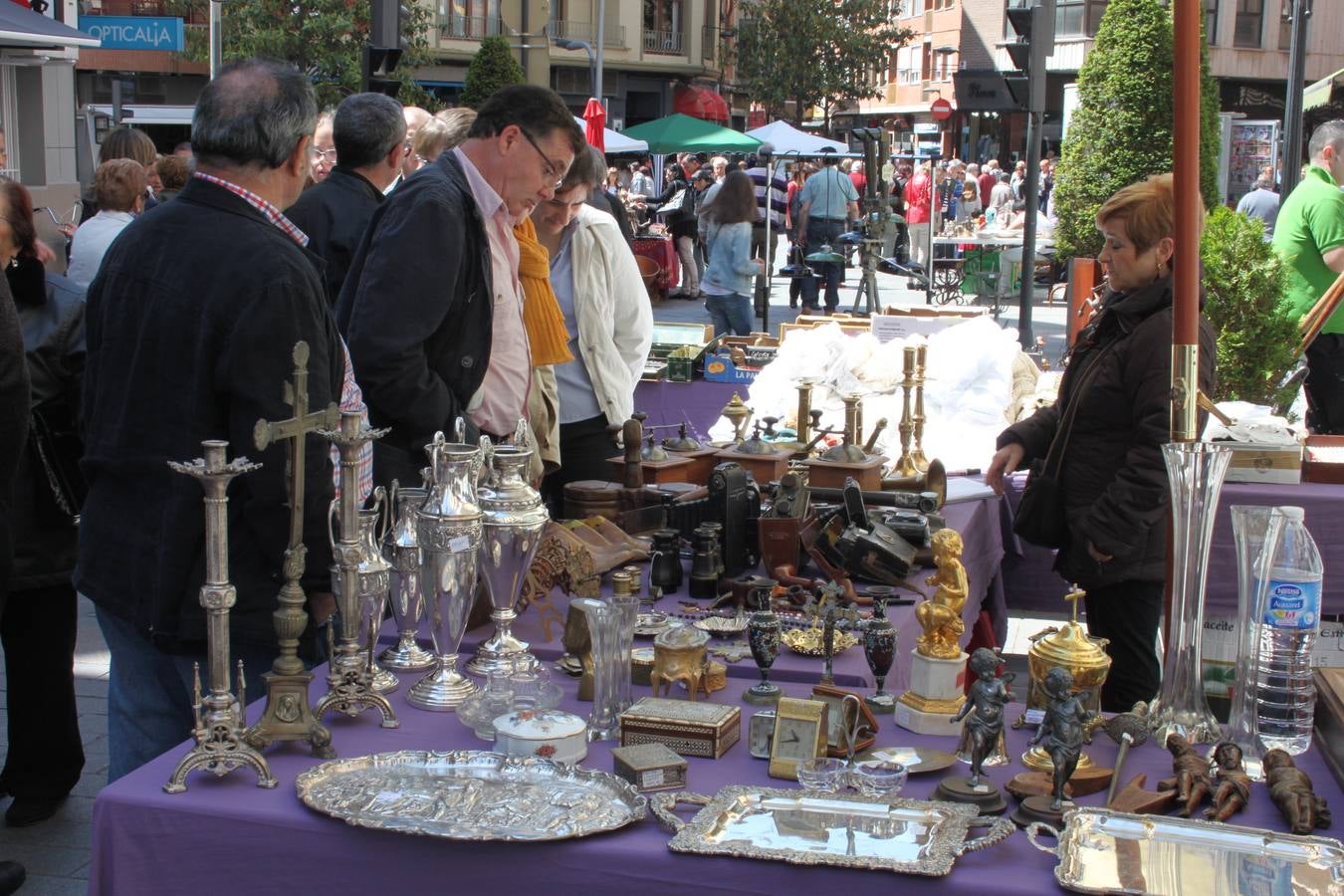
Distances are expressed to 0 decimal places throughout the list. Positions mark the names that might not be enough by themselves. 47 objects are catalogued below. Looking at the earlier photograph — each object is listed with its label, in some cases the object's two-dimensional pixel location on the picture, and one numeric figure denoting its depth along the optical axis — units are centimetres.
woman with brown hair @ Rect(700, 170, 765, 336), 1096
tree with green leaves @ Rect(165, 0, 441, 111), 2784
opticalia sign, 1225
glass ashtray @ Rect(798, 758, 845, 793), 200
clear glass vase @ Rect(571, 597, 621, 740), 223
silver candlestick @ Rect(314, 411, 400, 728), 219
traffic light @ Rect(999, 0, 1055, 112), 827
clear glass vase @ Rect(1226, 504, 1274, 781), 215
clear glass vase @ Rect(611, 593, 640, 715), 225
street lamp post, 1758
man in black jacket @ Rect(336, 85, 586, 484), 309
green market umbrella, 1831
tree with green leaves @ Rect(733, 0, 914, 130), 4284
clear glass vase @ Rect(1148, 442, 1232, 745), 211
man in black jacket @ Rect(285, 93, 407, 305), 415
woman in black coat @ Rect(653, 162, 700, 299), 1625
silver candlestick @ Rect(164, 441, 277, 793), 195
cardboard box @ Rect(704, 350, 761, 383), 658
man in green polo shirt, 634
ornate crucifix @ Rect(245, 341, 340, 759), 206
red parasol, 1251
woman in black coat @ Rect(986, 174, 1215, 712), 325
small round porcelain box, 207
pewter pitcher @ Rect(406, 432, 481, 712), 233
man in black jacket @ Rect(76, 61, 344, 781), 228
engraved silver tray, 185
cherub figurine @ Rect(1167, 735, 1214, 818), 194
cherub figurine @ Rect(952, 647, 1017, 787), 197
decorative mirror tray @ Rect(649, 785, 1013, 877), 176
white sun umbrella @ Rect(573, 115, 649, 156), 1730
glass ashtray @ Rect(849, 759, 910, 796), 197
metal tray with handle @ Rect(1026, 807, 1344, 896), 171
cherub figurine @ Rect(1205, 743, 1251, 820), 192
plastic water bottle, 213
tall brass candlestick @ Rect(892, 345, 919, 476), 442
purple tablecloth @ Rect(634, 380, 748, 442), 646
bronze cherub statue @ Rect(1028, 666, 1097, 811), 190
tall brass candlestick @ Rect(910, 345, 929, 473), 453
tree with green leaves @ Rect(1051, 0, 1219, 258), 934
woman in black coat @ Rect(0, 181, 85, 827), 346
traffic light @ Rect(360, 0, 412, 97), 695
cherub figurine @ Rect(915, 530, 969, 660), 232
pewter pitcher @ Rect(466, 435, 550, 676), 246
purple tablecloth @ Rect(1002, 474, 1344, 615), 433
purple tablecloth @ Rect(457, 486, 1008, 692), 255
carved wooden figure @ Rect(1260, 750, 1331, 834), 187
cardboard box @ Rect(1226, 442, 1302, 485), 440
